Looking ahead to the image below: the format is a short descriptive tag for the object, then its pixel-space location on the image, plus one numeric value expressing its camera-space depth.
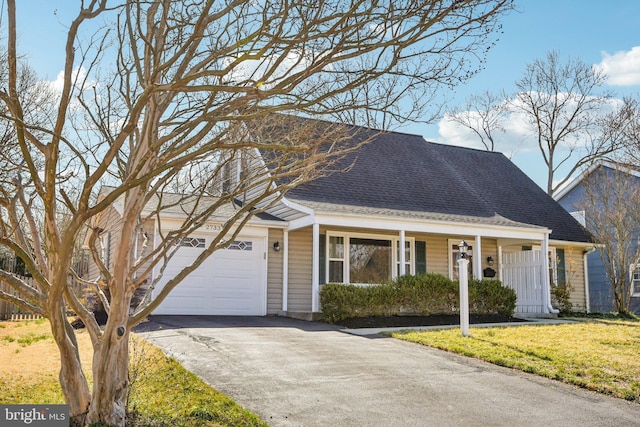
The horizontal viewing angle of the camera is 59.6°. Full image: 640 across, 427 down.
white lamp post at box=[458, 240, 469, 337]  10.77
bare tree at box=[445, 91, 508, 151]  29.91
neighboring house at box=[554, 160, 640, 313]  22.86
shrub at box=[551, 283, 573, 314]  18.19
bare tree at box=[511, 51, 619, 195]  27.56
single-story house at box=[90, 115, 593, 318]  13.90
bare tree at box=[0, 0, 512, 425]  3.81
